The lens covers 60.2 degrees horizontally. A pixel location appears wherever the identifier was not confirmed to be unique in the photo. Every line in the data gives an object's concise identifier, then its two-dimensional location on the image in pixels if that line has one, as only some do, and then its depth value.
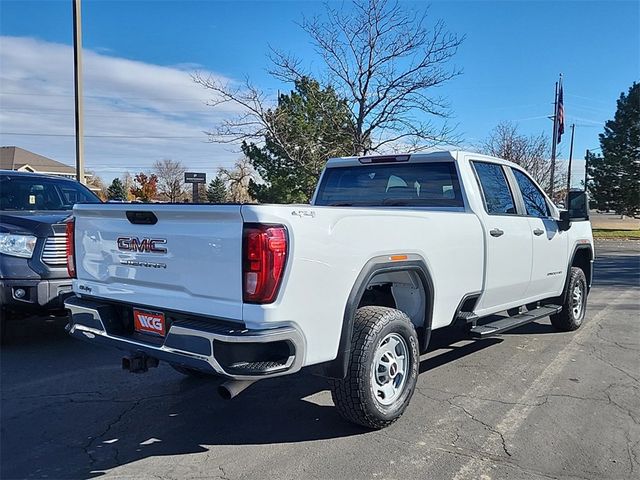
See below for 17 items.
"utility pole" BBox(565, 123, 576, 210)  40.89
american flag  28.06
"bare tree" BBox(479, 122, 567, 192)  31.03
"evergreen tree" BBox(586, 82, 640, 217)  38.00
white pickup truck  3.06
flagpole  27.77
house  46.84
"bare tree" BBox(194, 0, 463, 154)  15.67
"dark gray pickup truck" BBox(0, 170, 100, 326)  5.46
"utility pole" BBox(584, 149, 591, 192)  41.34
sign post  13.58
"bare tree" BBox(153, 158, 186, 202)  57.19
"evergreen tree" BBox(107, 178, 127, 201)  47.91
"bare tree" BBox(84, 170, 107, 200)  62.36
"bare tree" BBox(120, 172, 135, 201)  66.56
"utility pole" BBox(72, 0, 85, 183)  13.17
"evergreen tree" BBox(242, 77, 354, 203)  16.55
